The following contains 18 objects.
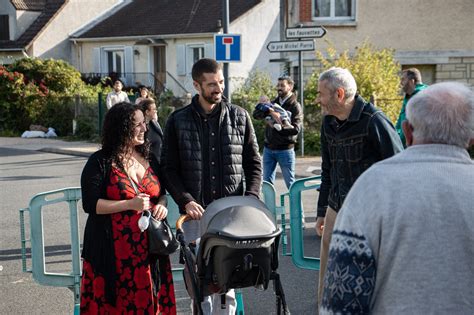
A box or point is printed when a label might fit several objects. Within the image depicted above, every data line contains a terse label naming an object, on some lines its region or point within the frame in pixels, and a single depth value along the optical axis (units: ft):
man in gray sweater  8.79
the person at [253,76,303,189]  31.53
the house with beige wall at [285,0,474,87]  82.17
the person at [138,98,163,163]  29.72
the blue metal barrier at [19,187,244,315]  18.15
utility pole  47.49
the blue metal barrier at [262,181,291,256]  19.74
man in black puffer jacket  16.97
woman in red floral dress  15.69
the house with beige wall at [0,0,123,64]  134.31
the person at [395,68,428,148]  30.19
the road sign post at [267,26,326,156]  50.90
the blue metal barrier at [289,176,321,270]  20.47
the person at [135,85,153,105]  54.24
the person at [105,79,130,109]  61.93
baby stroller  13.48
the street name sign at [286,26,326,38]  50.90
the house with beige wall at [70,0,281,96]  119.03
